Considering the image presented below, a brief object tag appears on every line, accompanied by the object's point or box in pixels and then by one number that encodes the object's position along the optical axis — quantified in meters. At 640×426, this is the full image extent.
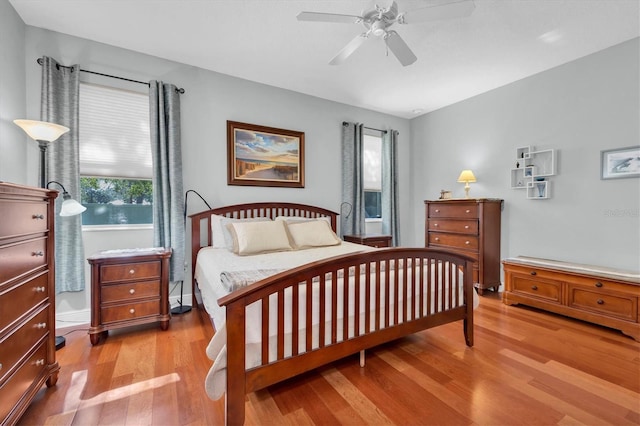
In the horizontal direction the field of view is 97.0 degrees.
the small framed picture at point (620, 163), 2.73
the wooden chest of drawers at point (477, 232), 3.59
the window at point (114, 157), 2.77
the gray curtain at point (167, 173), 2.94
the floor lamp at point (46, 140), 2.04
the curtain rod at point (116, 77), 2.50
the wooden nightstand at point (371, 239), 3.92
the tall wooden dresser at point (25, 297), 1.24
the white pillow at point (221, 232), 3.00
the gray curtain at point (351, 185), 4.31
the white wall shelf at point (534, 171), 3.34
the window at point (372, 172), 4.72
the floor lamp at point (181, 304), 2.96
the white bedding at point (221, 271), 1.34
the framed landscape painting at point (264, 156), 3.49
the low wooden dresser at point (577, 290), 2.45
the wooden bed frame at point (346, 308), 1.33
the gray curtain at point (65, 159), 2.51
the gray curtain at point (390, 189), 4.71
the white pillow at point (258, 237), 2.77
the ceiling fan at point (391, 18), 1.85
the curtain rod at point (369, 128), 4.32
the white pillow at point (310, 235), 3.12
